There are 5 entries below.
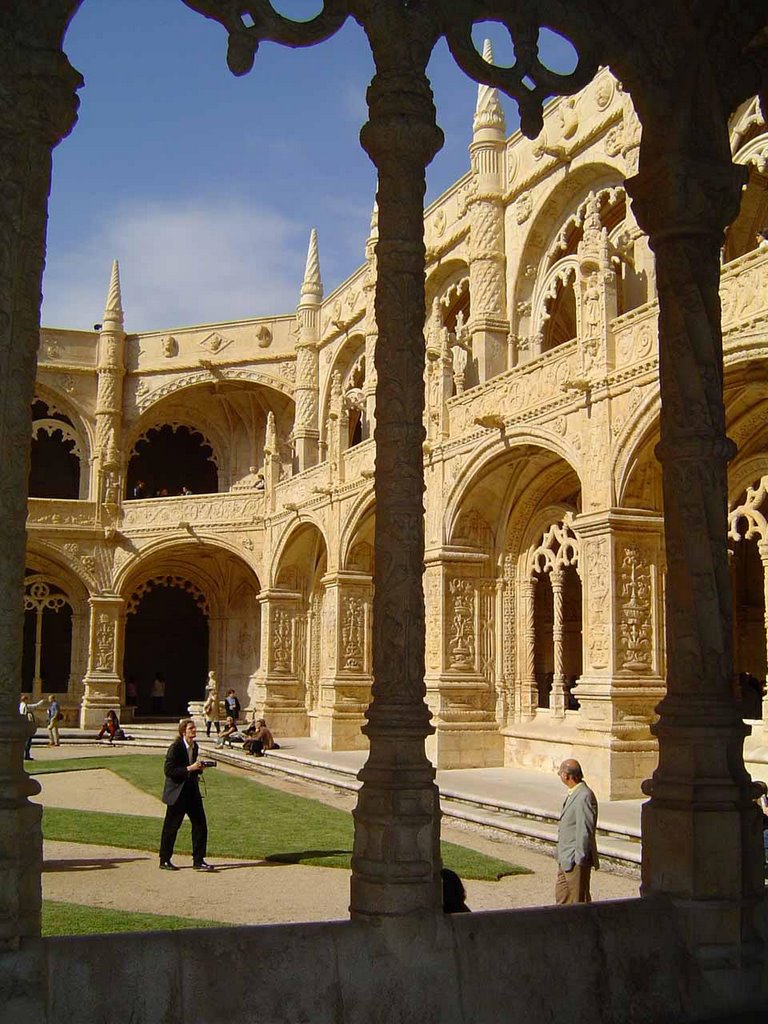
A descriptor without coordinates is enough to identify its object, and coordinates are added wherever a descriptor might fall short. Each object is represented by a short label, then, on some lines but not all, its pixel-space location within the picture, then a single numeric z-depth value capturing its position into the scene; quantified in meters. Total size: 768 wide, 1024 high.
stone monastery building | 13.87
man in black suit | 9.38
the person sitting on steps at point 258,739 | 20.92
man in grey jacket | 6.54
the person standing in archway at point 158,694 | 33.59
